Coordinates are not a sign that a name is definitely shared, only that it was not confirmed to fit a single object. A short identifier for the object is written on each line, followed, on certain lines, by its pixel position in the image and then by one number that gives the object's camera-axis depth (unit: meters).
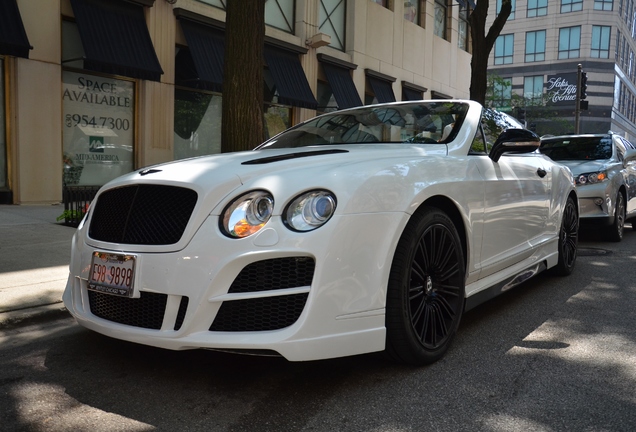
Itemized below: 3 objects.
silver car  8.27
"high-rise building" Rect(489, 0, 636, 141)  57.91
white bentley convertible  2.62
